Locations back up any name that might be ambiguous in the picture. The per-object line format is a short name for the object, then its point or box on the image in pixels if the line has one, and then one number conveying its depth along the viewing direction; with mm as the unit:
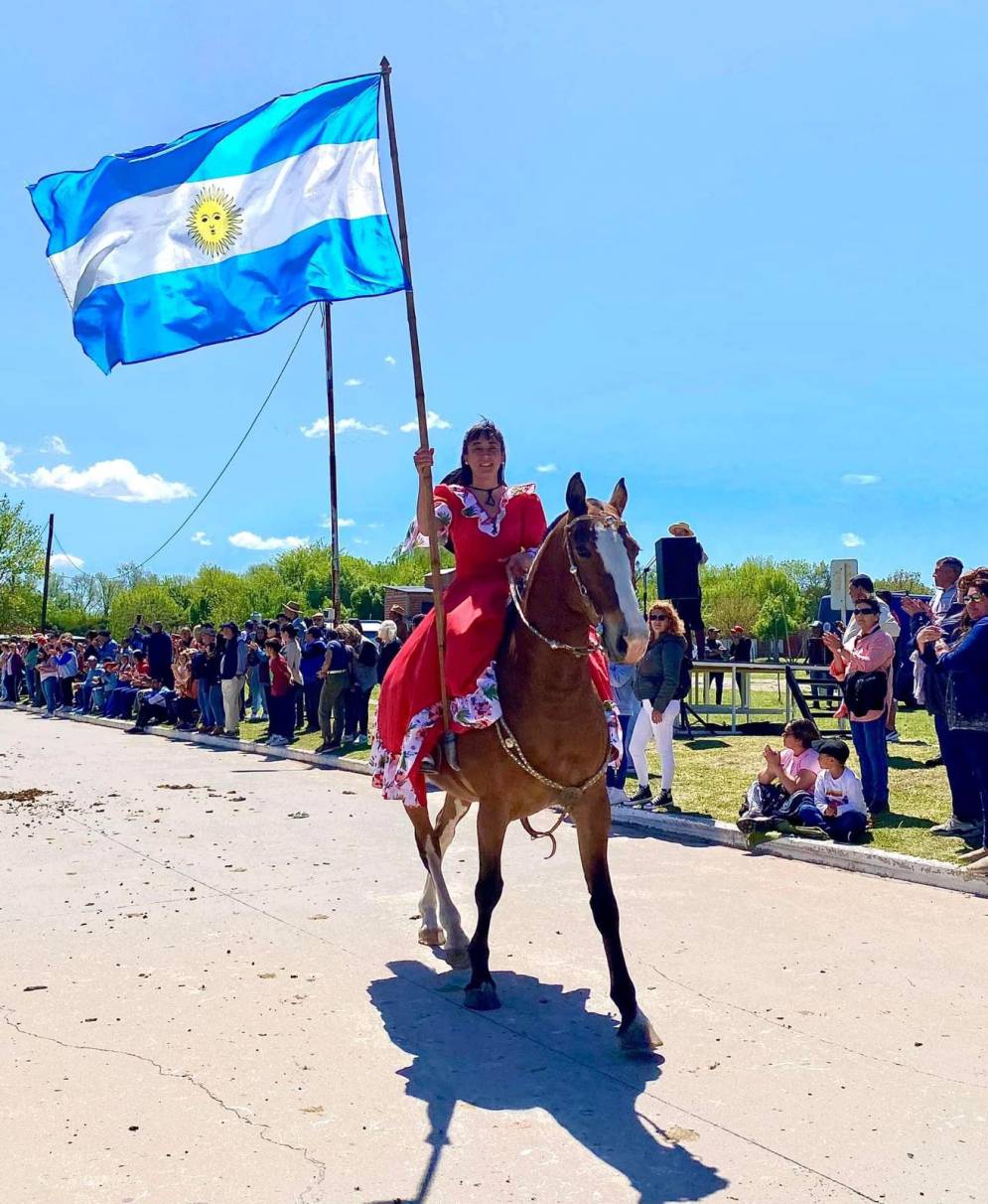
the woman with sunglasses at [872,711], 9703
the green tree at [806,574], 95806
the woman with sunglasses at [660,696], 10781
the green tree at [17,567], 68688
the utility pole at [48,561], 55634
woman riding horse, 5359
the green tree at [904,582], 74250
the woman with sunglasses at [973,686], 7699
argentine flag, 6590
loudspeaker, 15719
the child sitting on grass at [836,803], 8617
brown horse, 4566
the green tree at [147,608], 91000
